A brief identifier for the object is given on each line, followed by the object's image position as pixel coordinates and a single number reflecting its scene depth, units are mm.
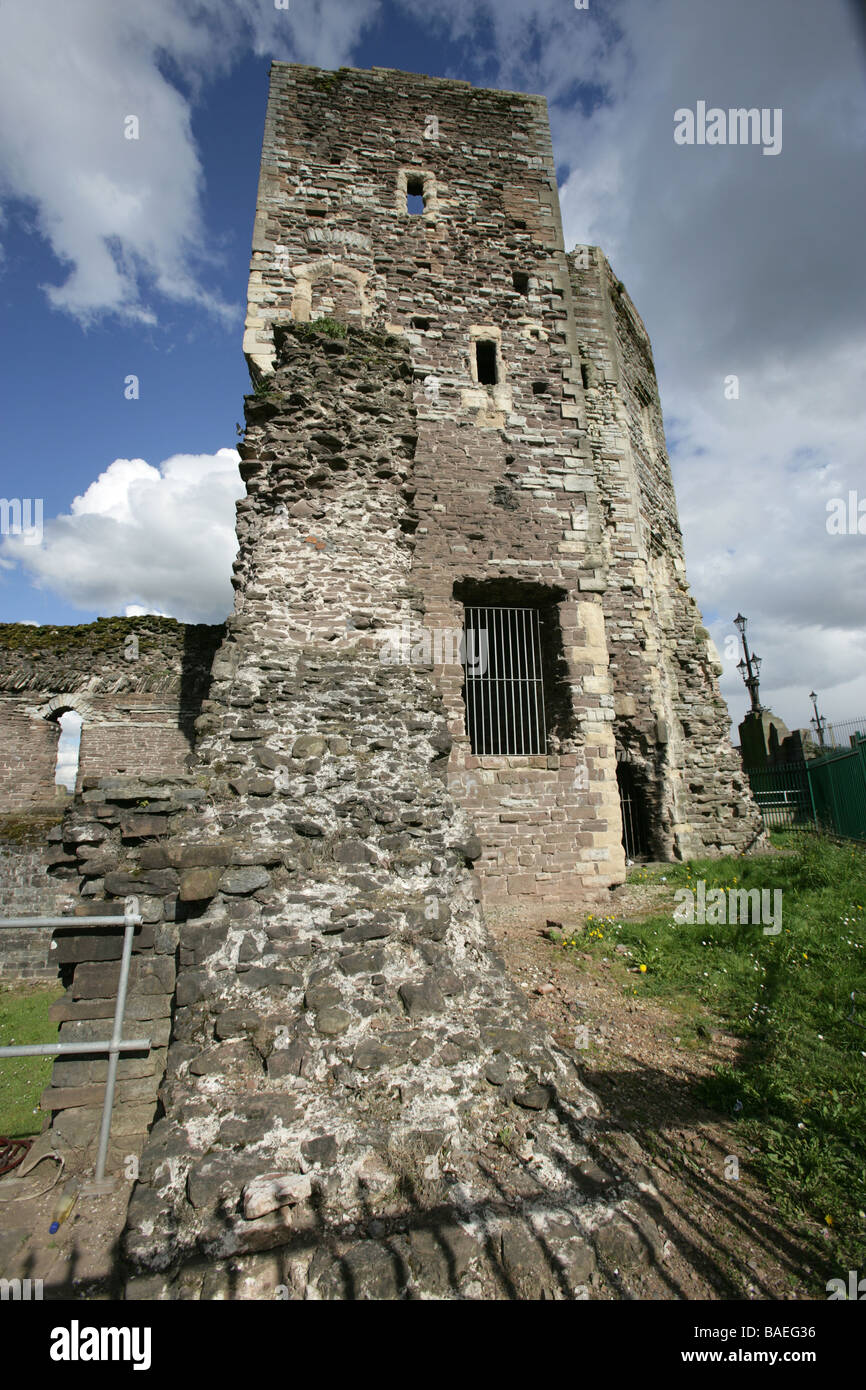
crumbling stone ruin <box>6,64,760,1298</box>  2627
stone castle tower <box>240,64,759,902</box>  8531
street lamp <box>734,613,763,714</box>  27469
